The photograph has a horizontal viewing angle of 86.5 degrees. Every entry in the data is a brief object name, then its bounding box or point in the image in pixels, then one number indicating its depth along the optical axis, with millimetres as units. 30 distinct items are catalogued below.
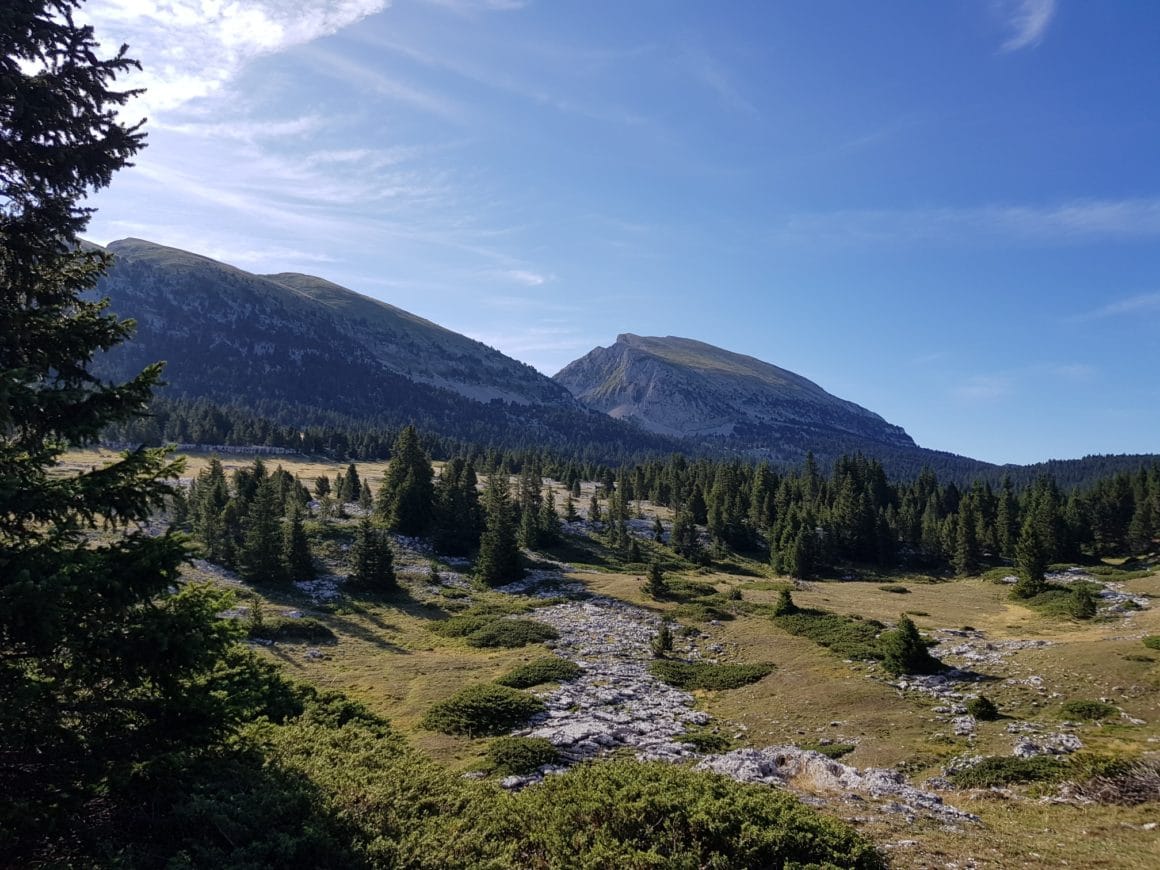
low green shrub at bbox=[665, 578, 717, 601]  57562
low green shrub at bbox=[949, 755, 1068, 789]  18312
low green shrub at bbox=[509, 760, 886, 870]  11324
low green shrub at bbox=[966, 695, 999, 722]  23969
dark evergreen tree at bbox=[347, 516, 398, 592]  57531
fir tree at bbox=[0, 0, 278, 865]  8805
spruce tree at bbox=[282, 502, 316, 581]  58441
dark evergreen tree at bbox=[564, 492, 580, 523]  105088
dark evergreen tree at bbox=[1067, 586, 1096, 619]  46469
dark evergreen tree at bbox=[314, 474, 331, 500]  96106
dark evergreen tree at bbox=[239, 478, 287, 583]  56500
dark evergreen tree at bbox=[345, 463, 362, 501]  98375
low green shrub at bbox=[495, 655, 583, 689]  31359
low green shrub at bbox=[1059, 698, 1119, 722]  22969
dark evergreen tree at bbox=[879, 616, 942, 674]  30453
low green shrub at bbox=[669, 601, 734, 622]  47750
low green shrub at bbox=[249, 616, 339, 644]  40188
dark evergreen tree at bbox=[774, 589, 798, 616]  44875
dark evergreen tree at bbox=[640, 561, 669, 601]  56688
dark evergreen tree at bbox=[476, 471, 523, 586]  65250
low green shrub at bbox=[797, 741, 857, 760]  21578
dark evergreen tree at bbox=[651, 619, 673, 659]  38688
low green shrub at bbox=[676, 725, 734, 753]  22906
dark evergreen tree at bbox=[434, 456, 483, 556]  77375
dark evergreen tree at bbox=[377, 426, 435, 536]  79438
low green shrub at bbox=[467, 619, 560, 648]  42219
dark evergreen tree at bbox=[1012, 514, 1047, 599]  58250
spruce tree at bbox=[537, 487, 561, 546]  86212
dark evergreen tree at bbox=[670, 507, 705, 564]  91438
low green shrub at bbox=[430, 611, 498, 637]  45469
